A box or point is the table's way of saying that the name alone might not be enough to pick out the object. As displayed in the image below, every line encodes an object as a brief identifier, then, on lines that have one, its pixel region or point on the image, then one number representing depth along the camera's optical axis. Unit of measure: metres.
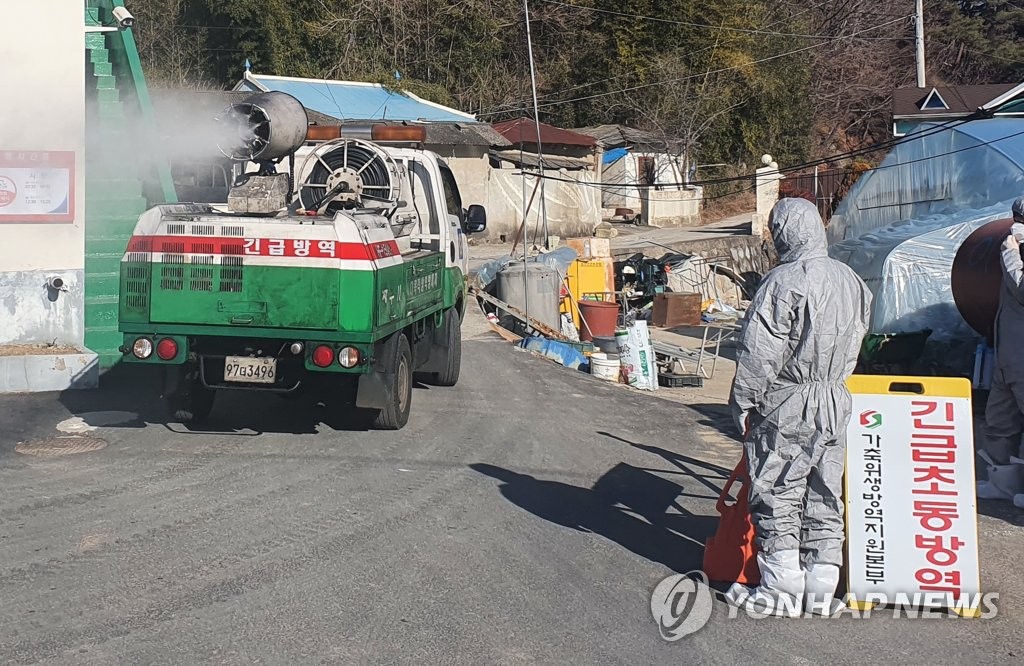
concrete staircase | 12.26
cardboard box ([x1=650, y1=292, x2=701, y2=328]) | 24.12
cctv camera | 13.43
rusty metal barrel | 11.81
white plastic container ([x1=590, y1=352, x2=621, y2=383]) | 14.59
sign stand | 5.29
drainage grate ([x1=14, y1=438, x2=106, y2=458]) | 8.49
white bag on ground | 14.50
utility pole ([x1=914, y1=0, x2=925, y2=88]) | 37.91
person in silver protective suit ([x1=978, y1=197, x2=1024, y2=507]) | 7.49
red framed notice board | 11.82
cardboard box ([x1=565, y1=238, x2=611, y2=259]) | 24.42
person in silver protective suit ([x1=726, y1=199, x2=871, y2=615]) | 5.09
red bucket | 20.39
